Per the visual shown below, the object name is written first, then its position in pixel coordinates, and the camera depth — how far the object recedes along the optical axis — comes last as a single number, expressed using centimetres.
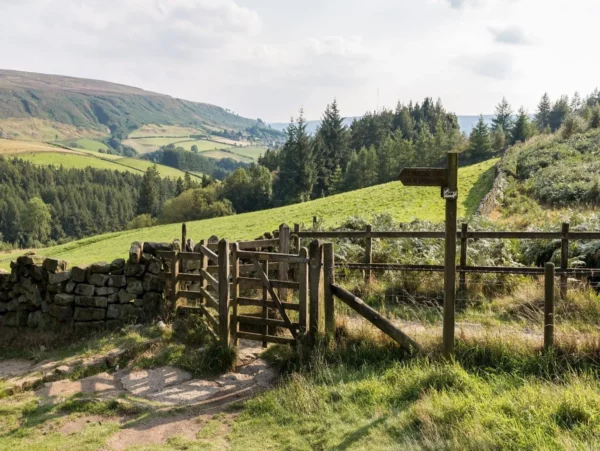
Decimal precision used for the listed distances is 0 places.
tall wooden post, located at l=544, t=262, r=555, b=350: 685
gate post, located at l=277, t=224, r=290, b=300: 1104
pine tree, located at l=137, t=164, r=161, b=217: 10119
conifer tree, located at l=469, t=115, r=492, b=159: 7106
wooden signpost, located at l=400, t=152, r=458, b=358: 689
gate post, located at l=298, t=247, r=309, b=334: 831
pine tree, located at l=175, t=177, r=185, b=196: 10872
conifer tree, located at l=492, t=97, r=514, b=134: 10999
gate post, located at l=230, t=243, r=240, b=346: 895
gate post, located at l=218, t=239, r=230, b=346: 877
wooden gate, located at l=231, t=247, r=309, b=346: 837
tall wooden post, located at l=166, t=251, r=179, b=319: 1110
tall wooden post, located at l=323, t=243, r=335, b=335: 818
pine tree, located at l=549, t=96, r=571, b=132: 11981
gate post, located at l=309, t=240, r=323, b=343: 823
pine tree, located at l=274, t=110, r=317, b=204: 7694
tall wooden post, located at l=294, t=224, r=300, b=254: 1341
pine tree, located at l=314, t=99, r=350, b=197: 8759
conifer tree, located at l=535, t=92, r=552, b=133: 12631
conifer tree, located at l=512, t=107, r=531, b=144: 8256
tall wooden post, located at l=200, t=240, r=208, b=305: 1059
